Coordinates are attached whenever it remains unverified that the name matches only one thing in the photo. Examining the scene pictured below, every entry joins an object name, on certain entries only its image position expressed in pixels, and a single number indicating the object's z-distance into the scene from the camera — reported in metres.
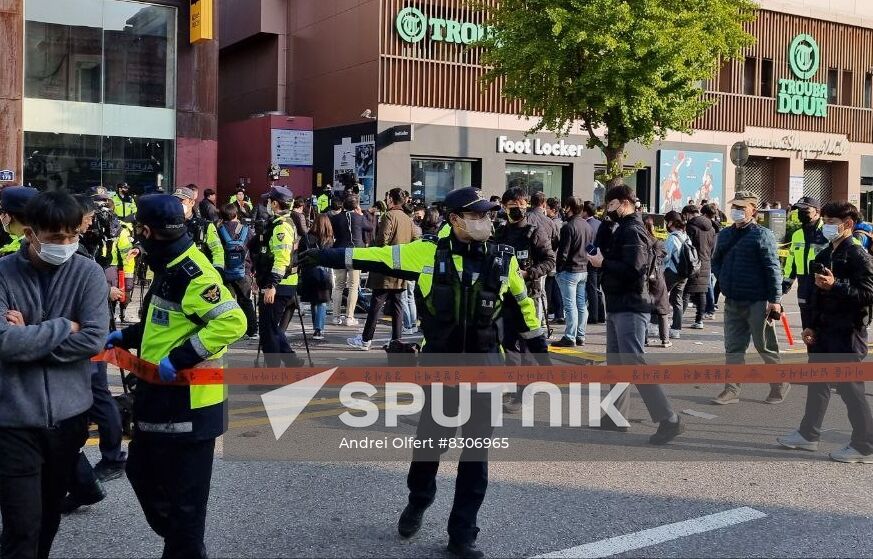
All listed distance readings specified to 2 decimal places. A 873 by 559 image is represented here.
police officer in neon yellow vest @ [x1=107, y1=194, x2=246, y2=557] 4.06
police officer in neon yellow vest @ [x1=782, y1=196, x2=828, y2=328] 10.49
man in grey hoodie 3.78
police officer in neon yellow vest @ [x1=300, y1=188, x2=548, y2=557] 5.05
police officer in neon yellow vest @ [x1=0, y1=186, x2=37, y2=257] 5.32
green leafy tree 20.86
